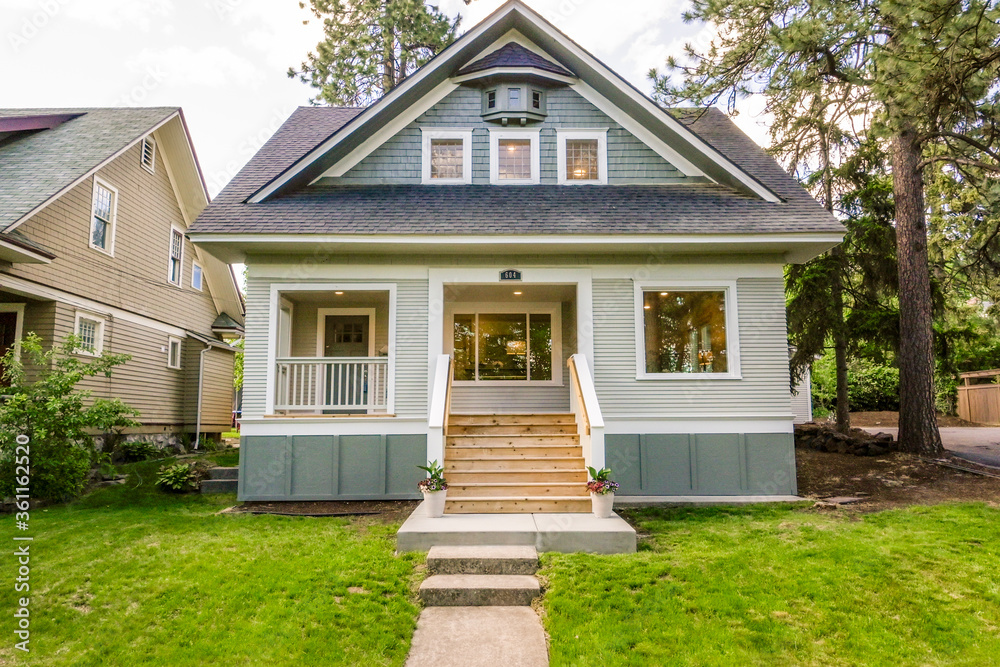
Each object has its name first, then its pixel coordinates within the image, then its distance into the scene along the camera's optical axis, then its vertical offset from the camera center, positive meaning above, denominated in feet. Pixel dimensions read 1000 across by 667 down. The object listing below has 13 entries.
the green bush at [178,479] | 30.63 -3.90
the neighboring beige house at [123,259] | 35.12 +8.93
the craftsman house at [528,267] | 28.09 +6.05
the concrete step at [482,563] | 18.11 -4.65
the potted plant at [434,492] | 22.62 -3.32
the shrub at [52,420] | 26.48 -0.96
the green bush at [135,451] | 41.32 -3.45
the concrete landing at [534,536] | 19.72 -4.26
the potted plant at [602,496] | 22.34 -3.39
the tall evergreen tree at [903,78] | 22.00 +12.68
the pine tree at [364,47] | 62.39 +34.41
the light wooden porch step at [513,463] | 26.40 -2.69
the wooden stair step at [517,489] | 24.77 -3.53
